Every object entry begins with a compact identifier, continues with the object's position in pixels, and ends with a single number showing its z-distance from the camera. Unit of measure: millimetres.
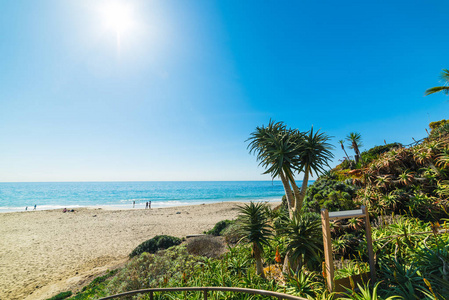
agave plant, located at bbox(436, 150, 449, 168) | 7406
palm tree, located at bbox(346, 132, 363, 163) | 23022
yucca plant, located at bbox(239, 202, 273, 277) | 5168
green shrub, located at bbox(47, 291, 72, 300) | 7949
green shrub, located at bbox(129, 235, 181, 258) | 11710
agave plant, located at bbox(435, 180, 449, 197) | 6777
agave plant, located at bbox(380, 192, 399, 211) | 7507
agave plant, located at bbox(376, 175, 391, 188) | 8375
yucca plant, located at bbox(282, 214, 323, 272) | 4594
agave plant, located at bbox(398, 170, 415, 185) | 7906
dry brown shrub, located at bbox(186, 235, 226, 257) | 9992
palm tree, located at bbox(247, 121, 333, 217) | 6396
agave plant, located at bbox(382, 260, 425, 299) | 3558
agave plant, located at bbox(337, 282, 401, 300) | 3071
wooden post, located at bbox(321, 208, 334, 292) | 3736
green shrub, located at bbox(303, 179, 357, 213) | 8062
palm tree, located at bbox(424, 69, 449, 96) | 15332
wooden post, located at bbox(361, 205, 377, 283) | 4211
